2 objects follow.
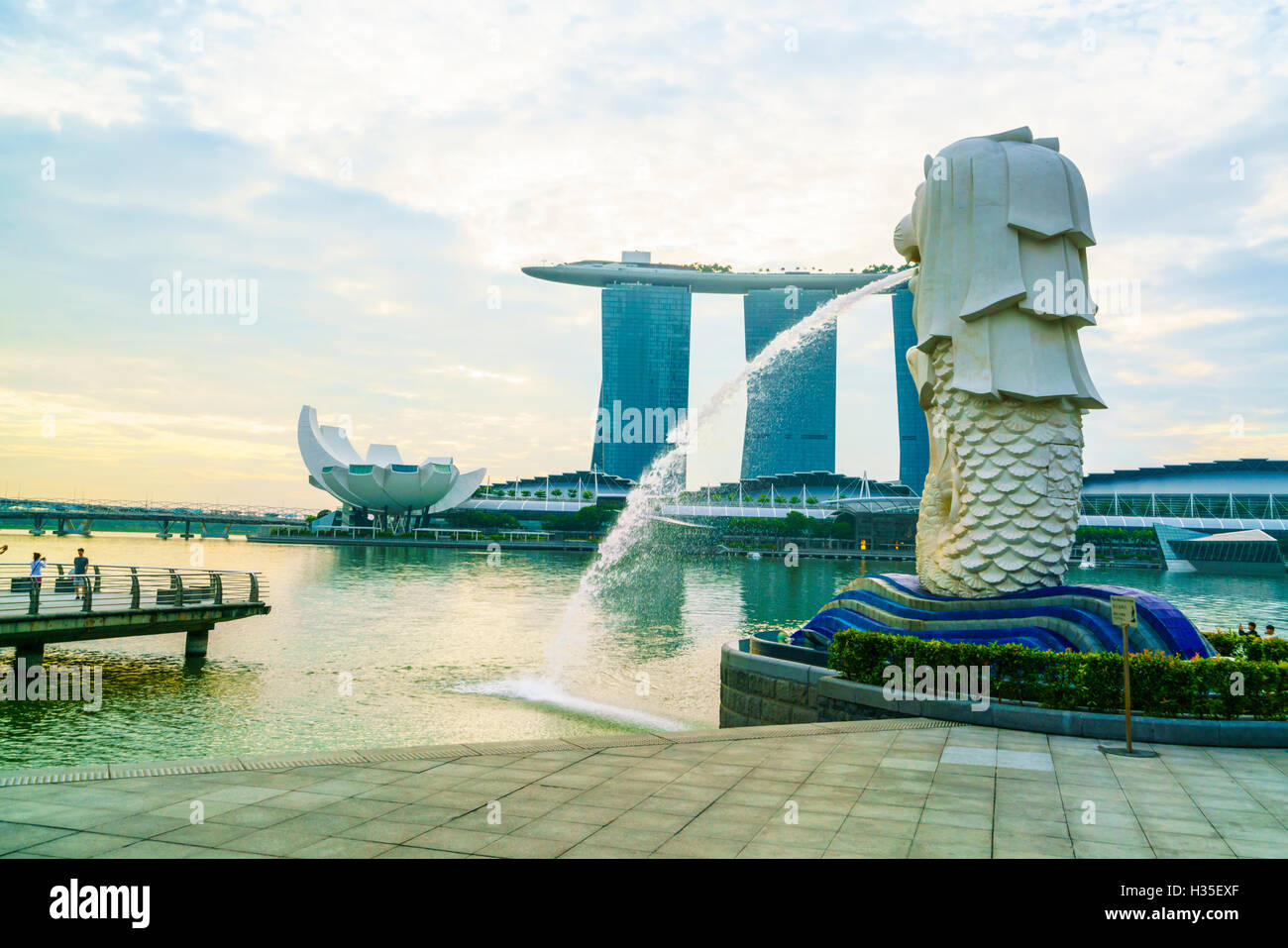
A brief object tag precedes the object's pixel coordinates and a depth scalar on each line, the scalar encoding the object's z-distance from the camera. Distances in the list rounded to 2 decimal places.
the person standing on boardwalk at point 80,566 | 18.62
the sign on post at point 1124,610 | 8.54
